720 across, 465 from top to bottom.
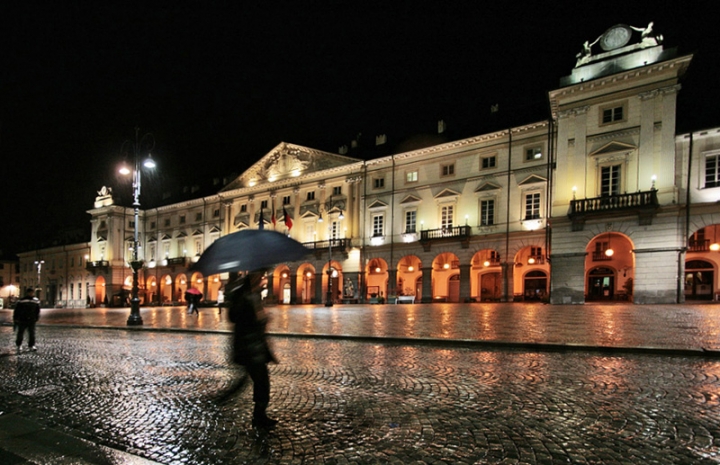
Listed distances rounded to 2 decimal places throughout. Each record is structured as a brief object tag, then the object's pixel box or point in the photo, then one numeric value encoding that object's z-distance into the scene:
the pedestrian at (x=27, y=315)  10.69
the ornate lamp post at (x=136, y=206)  18.03
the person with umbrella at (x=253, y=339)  4.36
